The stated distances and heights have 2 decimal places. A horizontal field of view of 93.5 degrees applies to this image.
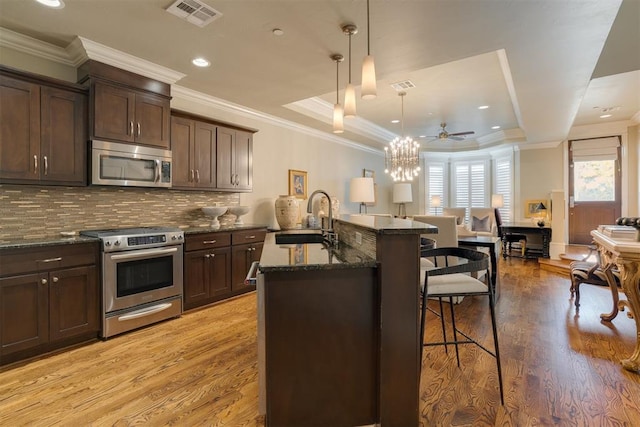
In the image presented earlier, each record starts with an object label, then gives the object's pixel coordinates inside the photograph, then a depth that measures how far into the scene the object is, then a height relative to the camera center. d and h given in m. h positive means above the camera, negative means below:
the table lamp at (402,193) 7.82 +0.48
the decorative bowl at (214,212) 3.90 -0.01
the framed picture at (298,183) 5.29 +0.50
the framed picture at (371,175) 7.33 +0.90
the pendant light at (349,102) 2.37 +0.86
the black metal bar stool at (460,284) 1.70 -0.46
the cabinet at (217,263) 3.45 -0.64
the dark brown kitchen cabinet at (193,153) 3.56 +0.72
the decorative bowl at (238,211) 4.22 +0.00
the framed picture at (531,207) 7.18 +0.10
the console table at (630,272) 2.21 -0.46
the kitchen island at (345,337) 1.55 -0.66
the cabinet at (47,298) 2.29 -0.72
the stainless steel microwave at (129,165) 2.86 +0.47
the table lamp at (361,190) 5.82 +0.41
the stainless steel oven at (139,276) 2.77 -0.65
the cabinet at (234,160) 4.01 +0.72
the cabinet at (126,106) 2.85 +1.07
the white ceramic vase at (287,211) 4.51 +0.00
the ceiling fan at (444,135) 5.52 +1.40
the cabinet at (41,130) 2.44 +0.70
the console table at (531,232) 6.24 -0.43
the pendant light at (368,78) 1.99 +0.89
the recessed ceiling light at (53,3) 2.19 +1.54
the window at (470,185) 8.35 +0.75
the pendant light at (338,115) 2.79 +0.89
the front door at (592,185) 6.75 +0.60
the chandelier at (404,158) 4.90 +0.88
